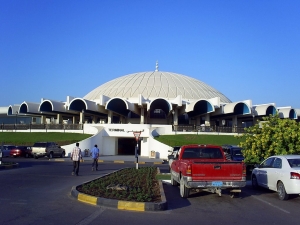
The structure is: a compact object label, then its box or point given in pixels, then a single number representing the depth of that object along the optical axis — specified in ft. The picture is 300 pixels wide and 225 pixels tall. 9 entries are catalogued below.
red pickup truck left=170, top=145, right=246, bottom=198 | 35.86
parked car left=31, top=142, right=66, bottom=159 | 108.99
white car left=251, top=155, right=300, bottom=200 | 35.70
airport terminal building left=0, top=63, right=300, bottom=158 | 141.08
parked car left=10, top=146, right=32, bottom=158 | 113.39
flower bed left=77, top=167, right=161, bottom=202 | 33.60
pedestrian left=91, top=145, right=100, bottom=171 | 72.05
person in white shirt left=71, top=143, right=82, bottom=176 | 57.47
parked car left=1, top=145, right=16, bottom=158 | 112.47
